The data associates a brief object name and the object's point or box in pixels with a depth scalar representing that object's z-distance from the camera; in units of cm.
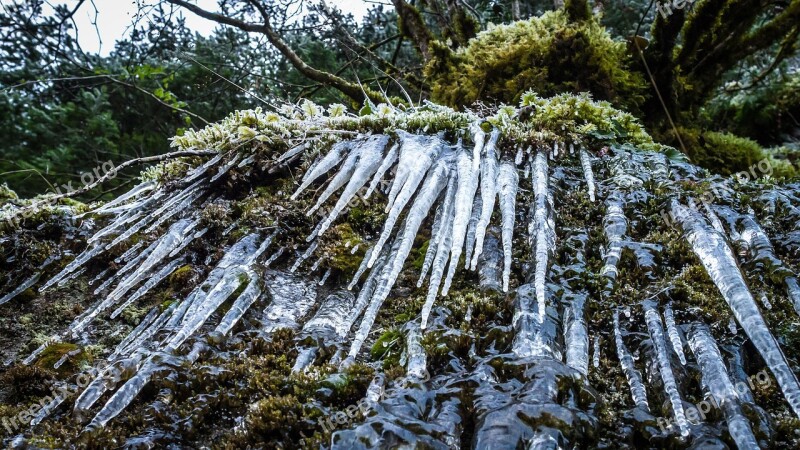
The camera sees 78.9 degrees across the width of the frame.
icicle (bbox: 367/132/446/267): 257
